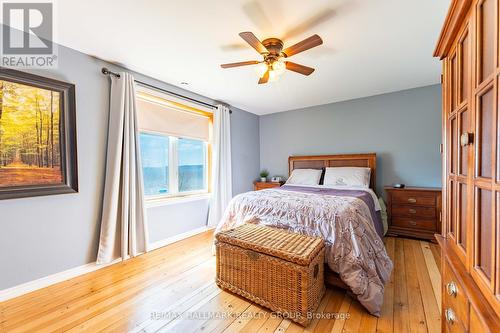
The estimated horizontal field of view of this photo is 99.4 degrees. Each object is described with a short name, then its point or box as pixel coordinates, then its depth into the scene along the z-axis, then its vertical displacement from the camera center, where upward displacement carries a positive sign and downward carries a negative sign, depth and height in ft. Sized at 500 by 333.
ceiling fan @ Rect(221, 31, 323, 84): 5.71 +3.23
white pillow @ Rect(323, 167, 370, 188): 10.79 -0.72
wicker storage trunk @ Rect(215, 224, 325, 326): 5.00 -2.74
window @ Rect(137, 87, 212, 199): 9.70 +0.92
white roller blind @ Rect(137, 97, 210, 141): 9.34 +2.18
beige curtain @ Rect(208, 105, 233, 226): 12.10 -0.14
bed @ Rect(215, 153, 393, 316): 5.49 -1.96
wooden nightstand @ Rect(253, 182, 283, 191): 14.06 -1.41
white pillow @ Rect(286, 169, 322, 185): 12.02 -0.78
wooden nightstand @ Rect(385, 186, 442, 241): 9.64 -2.32
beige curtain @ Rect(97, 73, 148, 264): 7.83 -0.55
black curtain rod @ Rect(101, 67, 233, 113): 7.88 +3.42
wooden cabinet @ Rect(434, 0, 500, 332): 2.03 -0.09
